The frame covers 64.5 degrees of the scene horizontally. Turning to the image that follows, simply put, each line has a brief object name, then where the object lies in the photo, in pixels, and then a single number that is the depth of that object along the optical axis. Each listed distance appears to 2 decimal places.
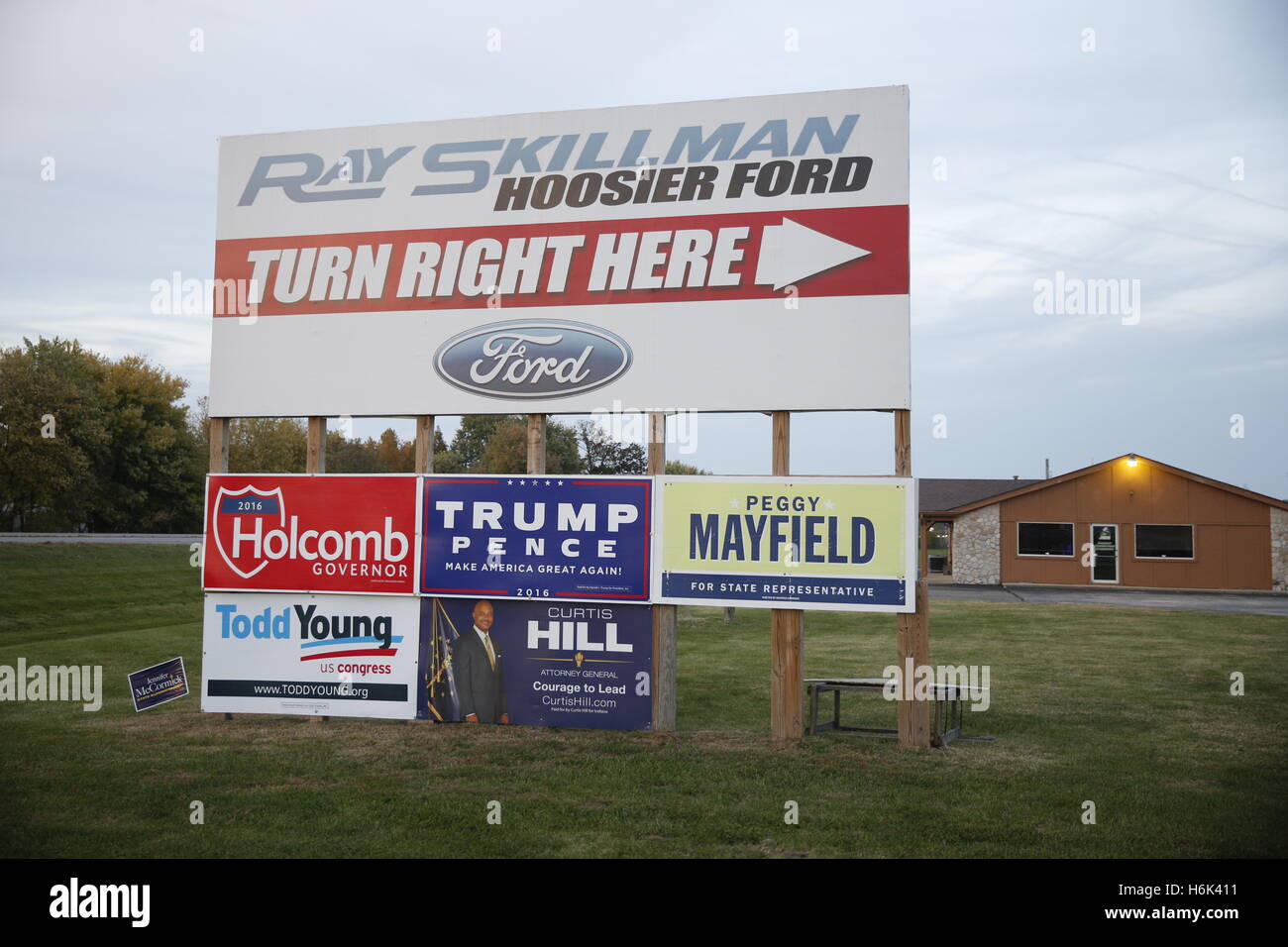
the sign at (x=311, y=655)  11.08
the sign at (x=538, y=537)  10.64
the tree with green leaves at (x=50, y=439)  40.28
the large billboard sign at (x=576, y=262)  10.48
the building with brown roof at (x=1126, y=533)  35.22
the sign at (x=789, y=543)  10.06
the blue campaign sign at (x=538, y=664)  10.59
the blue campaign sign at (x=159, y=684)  11.33
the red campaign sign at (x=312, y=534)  11.17
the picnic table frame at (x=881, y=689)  10.18
